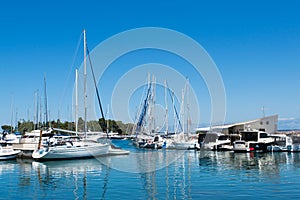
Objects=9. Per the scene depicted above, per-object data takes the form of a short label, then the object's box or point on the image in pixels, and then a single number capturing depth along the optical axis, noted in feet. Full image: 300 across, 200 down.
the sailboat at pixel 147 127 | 203.11
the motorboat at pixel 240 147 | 166.02
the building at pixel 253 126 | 226.70
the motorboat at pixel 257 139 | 180.99
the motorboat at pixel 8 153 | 124.33
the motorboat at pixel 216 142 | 181.34
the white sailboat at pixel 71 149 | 123.36
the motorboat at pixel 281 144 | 170.47
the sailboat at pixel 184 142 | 180.11
